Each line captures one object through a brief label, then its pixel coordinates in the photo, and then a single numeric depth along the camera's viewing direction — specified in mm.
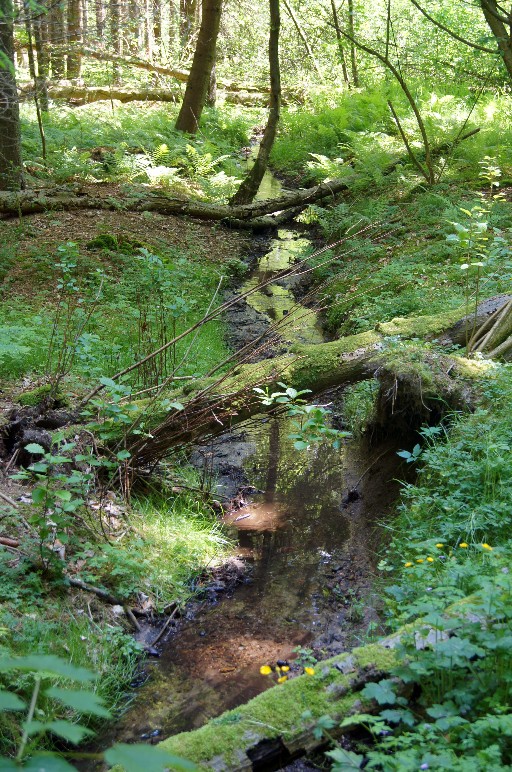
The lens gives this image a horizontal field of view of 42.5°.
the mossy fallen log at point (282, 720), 2623
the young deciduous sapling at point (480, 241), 5219
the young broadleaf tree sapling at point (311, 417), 4277
